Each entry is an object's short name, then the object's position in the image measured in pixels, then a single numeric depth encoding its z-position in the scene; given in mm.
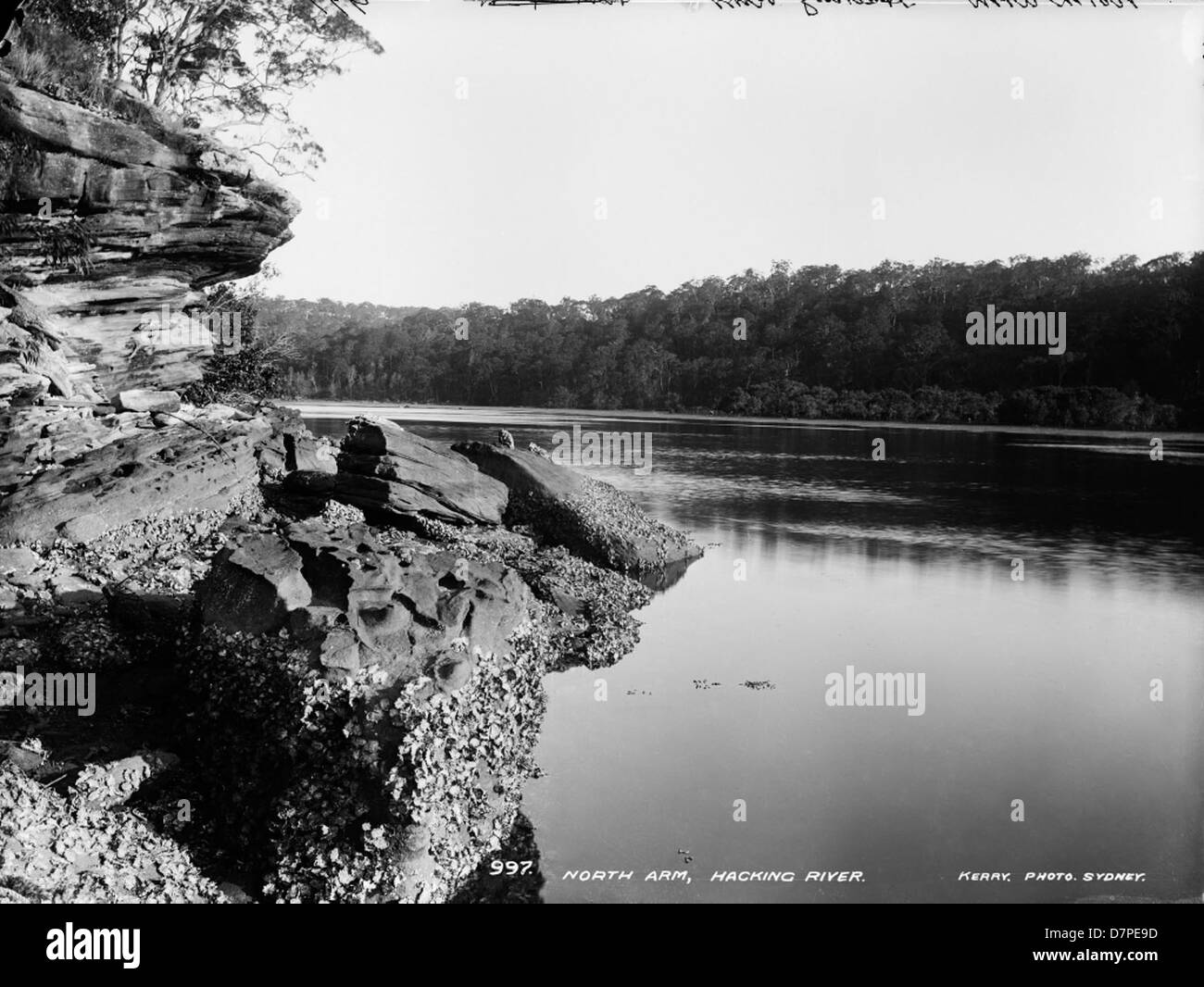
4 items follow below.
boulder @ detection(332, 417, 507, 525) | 17719
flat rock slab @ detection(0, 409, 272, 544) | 13570
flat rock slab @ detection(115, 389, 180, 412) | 18453
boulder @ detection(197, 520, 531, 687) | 8516
